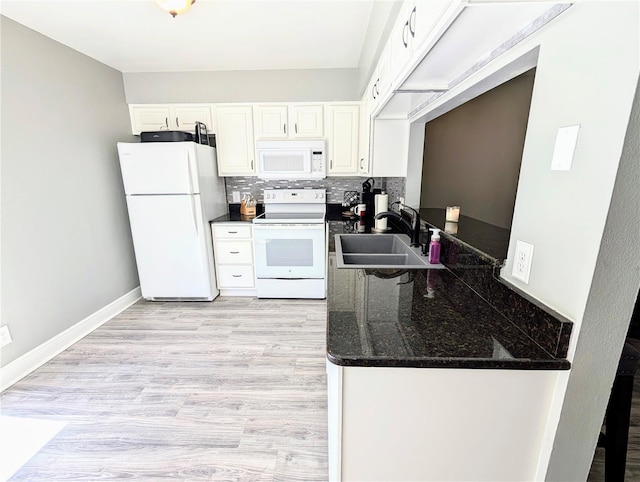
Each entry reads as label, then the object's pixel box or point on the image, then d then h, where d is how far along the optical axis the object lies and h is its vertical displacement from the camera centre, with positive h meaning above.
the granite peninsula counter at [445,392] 0.79 -0.62
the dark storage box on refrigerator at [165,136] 2.75 +0.37
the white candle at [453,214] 2.00 -0.27
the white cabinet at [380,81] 1.54 +0.59
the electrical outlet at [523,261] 0.88 -0.27
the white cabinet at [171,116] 3.05 +0.62
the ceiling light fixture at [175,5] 1.66 +0.98
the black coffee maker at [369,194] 3.24 -0.23
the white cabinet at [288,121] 3.03 +0.57
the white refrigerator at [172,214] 2.70 -0.37
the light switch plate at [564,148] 0.71 +0.07
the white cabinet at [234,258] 3.07 -0.89
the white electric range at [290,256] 2.98 -0.84
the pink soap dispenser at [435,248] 1.55 -0.40
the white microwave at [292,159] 3.03 +0.17
